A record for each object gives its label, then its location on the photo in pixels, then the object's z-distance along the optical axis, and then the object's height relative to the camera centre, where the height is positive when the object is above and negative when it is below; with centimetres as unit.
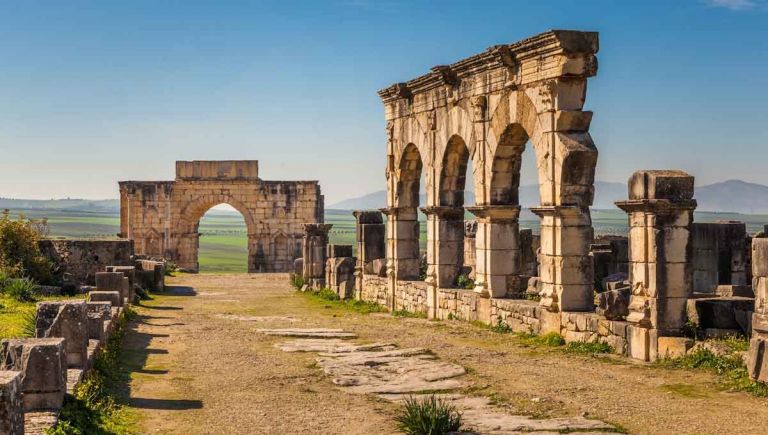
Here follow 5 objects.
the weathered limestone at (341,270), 2486 -84
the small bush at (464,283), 1984 -89
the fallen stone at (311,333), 1638 -152
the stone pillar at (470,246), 2589 -26
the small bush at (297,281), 2885 -123
